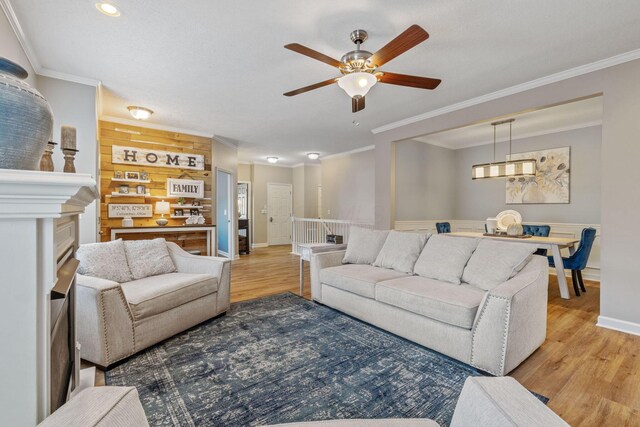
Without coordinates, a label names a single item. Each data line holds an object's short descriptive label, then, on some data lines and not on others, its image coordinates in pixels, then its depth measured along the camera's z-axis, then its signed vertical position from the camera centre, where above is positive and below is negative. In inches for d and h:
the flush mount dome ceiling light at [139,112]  169.6 +56.6
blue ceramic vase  25.3 +8.0
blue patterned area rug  66.6 -45.6
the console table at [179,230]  184.6 -14.2
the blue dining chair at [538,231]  184.2 -14.1
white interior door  359.9 -4.8
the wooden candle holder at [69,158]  51.3 +9.0
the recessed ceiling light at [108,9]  85.3 +59.3
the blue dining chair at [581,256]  153.3 -24.4
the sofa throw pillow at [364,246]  142.7 -18.4
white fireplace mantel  24.2 -6.3
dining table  150.6 -19.8
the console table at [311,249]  152.0 -20.9
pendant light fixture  174.6 +25.3
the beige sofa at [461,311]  79.0 -32.1
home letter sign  194.2 +36.0
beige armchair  83.0 -31.5
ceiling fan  86.9 +46.0
